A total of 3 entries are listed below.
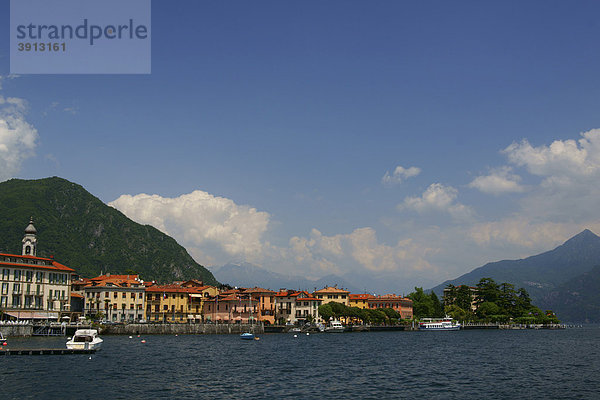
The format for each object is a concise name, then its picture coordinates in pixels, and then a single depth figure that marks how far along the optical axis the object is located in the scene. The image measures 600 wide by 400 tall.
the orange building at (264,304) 164.12
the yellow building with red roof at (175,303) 158.12
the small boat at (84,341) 76.94
